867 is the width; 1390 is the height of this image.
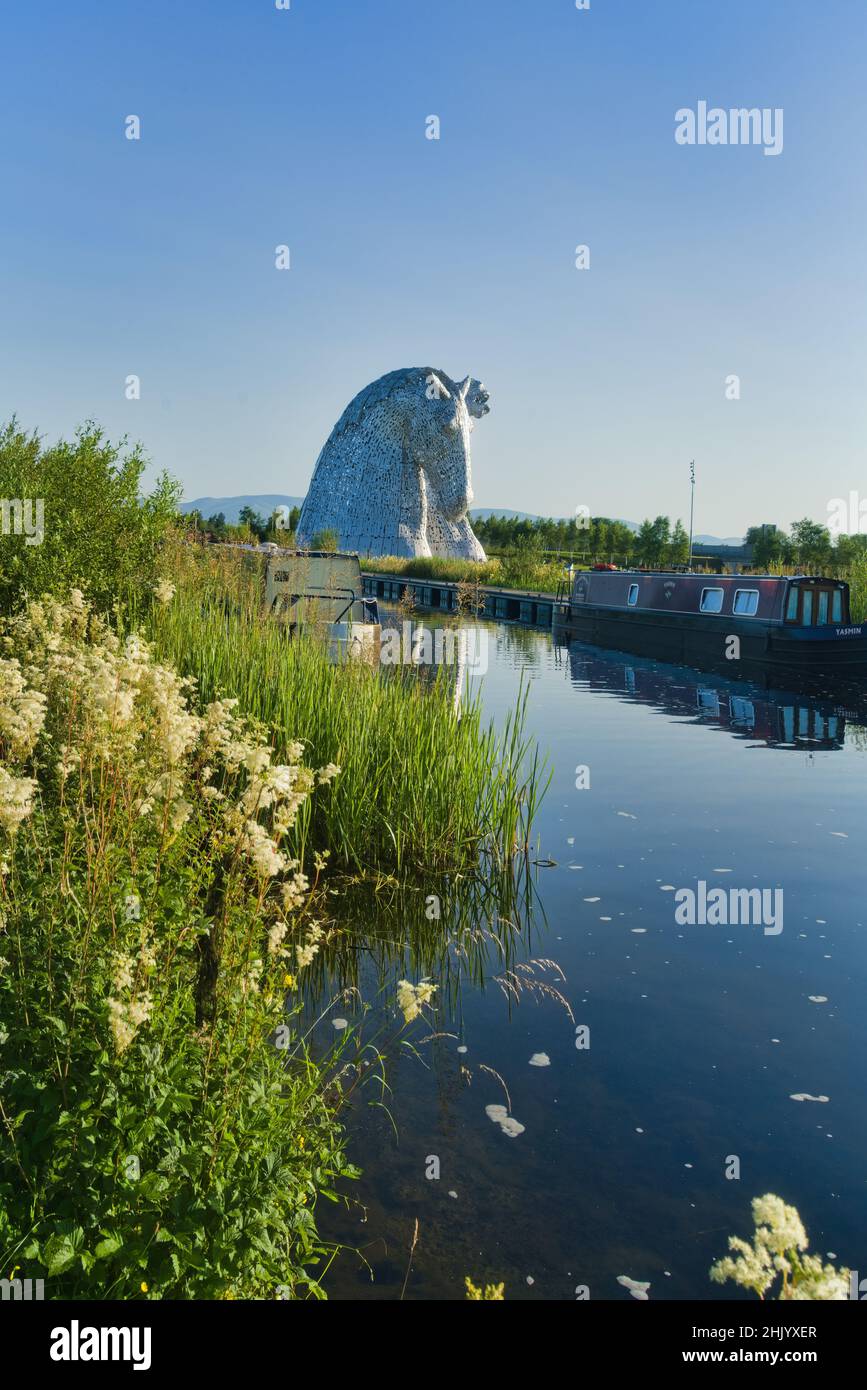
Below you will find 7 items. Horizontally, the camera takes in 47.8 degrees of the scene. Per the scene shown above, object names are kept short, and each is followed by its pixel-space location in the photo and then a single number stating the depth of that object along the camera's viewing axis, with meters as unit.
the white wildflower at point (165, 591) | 6.35
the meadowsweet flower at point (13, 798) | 3.05
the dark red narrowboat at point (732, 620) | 24.73
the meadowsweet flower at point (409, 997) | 3.30
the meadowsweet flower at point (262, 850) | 3.09
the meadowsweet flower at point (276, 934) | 3.31
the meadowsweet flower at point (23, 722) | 3.47
